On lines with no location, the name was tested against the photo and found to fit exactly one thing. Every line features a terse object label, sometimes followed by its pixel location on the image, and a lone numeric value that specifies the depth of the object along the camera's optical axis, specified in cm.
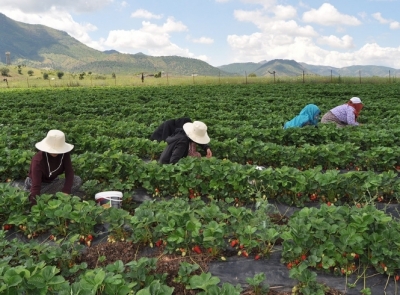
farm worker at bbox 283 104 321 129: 943
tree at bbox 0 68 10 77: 7331
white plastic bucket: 502
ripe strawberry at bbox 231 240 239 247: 382
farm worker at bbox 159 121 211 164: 626
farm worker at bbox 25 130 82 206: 491
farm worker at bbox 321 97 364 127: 980
